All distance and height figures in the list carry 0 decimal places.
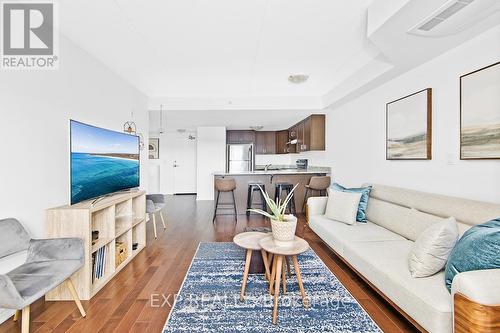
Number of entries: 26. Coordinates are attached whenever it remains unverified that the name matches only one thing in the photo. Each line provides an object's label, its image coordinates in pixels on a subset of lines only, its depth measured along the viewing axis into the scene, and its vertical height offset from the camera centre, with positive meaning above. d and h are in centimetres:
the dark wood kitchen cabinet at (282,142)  757 +77
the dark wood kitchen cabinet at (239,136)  766 +96
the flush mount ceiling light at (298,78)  342 +131
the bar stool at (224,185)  457 -39
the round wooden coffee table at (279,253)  173 -66
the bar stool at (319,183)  464 -36
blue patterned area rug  166 -114
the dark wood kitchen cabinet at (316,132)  524 +76
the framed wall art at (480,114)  183 +43
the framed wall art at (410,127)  250 +46
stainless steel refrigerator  731 +26
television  220 +4
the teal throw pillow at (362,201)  295 -46
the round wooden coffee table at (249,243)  197 -69
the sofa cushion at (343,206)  290 -53
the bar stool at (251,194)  490 -61
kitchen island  523 -36
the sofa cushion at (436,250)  157 -58
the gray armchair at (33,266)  133 -74
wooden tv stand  200 -64
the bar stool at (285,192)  481 -59
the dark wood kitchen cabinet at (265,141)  784 +82
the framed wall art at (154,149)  785 +54
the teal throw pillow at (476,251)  125 -48
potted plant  191 -52
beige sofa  120 -74
